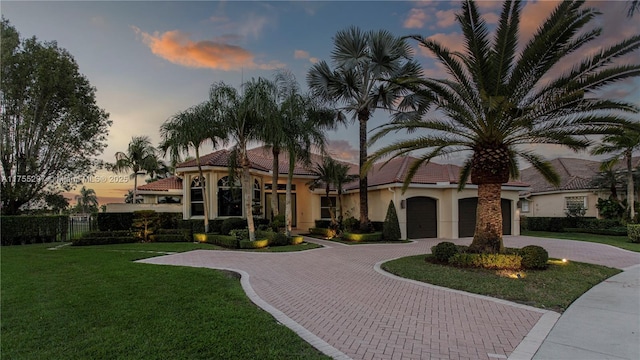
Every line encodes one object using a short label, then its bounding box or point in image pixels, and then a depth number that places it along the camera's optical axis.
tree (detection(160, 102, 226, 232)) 15.98
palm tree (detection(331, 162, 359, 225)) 20.75
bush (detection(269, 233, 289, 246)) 16.34
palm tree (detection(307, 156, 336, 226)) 20.53
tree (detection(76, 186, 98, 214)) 73.81
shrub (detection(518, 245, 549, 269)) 9.50
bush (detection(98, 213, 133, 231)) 20.41
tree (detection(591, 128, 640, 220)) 20.92
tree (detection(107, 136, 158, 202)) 31.23
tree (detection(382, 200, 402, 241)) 19.22
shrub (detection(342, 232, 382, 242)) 18.69
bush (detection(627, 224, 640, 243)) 17.16
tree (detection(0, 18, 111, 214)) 18.81
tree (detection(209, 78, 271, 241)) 15.00
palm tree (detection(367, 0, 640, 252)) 9.05
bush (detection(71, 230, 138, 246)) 17.67
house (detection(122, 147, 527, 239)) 20.24
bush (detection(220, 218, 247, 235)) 18.92
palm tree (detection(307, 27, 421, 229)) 17.64
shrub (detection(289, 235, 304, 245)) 17.09
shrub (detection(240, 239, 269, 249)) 15.36
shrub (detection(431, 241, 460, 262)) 10.68
